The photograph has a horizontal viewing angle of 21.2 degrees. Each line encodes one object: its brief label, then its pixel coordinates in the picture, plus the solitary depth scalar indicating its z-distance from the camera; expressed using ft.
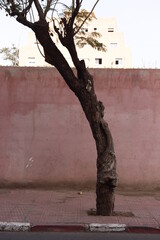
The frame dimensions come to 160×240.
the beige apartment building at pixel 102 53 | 164.86
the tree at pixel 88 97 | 25.36
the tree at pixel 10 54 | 115.29
